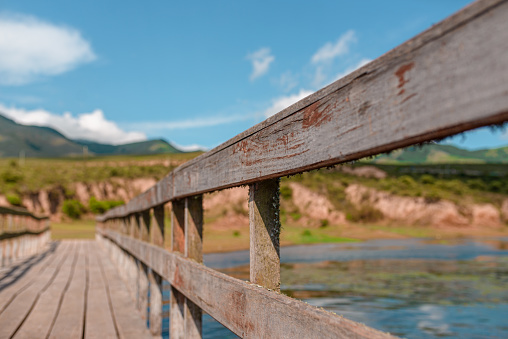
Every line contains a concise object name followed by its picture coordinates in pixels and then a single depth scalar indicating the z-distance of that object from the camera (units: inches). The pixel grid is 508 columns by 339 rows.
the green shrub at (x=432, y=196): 1612.9
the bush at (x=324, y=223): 1454.1
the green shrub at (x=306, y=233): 1205.1
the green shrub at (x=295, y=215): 1545.3
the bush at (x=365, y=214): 1601.9
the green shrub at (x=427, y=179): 1799.0
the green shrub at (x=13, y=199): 1555.1
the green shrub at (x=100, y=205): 1622.5
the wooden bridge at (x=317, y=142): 33.9
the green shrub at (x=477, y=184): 1786.4
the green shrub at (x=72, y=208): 1649.9
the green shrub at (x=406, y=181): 1749.5
